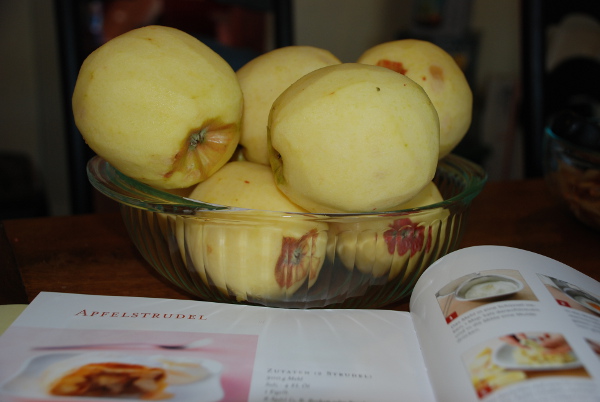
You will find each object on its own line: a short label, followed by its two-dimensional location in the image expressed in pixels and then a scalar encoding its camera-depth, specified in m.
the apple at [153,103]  0.47
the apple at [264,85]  0.57
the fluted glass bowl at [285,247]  0.45
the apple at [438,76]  0.56
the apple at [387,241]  0.46
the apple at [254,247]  0.45
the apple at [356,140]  0.45
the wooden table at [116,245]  0.56
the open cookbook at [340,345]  0.34
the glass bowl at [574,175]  0.65
